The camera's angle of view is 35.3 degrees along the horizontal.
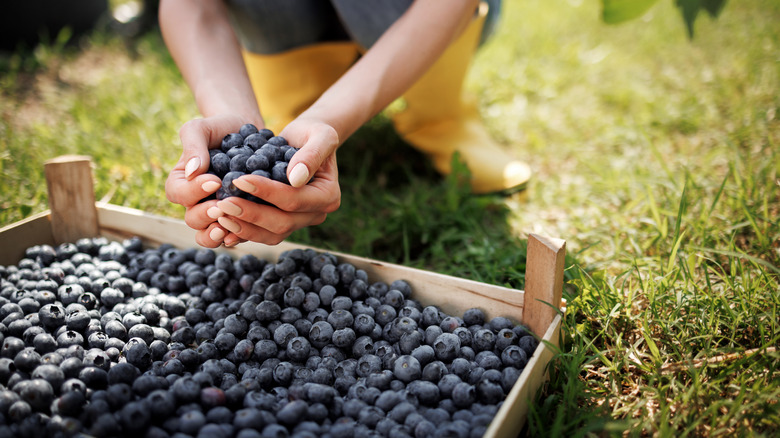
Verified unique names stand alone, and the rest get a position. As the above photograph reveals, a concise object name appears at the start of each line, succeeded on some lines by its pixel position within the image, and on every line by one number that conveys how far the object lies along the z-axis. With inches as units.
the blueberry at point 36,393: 31.4
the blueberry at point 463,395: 32.4
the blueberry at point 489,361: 33.4
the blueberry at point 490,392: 32.3
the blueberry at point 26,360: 32.6
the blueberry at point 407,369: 33.1
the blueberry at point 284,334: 34.4
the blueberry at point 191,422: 31.0
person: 33.7
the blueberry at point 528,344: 34.0
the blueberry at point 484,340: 34.1
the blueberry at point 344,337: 34.3
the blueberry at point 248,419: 31.2
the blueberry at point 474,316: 35.1
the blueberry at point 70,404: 31.2
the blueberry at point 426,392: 32.6
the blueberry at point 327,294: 35.7
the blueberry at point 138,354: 33.4
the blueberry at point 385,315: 35.1
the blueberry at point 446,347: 33.8
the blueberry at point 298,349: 34.0
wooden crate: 33.2
